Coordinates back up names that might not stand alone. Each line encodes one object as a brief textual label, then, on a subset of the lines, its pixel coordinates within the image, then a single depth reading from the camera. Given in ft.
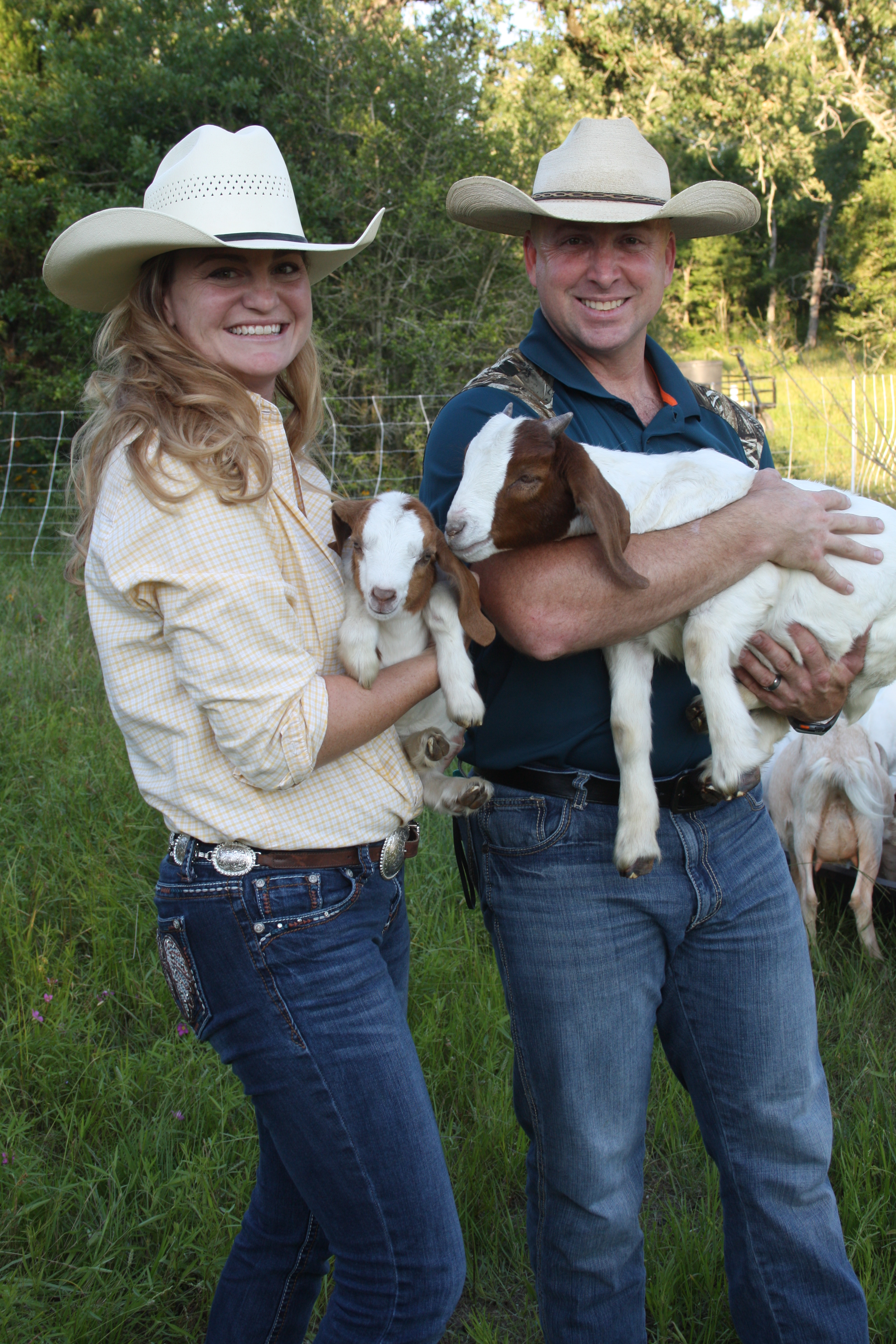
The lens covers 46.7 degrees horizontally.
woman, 5.39
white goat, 13.05
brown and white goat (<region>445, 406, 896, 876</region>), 6.67
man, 6.66
